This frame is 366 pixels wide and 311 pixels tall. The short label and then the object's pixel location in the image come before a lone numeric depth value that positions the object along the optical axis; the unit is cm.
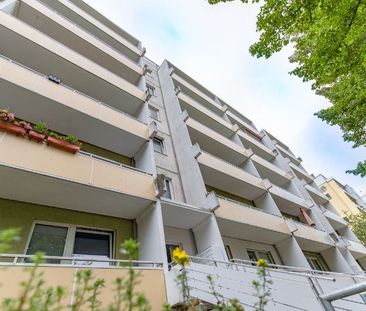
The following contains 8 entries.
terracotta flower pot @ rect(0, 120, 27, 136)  646
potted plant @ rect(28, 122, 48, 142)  691
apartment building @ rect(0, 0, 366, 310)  659
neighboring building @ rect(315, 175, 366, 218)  3231
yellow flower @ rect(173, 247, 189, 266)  216
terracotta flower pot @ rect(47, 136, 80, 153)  718
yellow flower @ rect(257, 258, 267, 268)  263
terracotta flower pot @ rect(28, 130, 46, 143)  688
